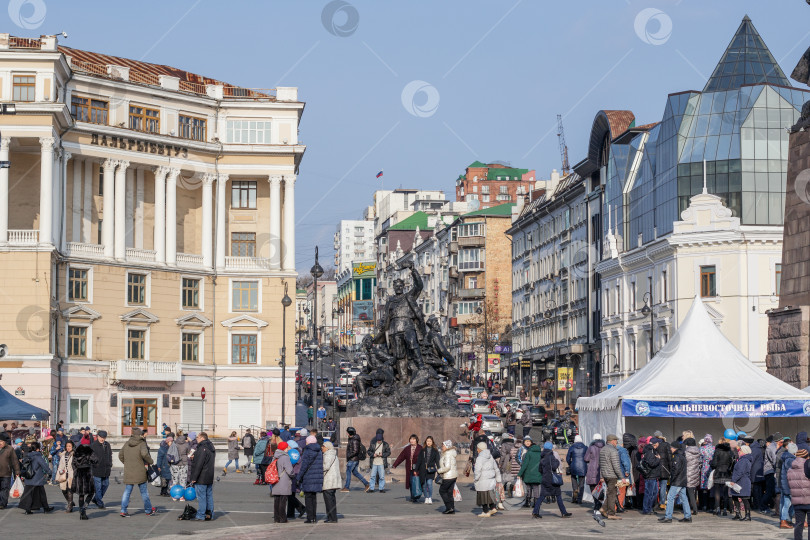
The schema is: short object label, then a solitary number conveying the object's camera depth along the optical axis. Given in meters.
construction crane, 146.12
